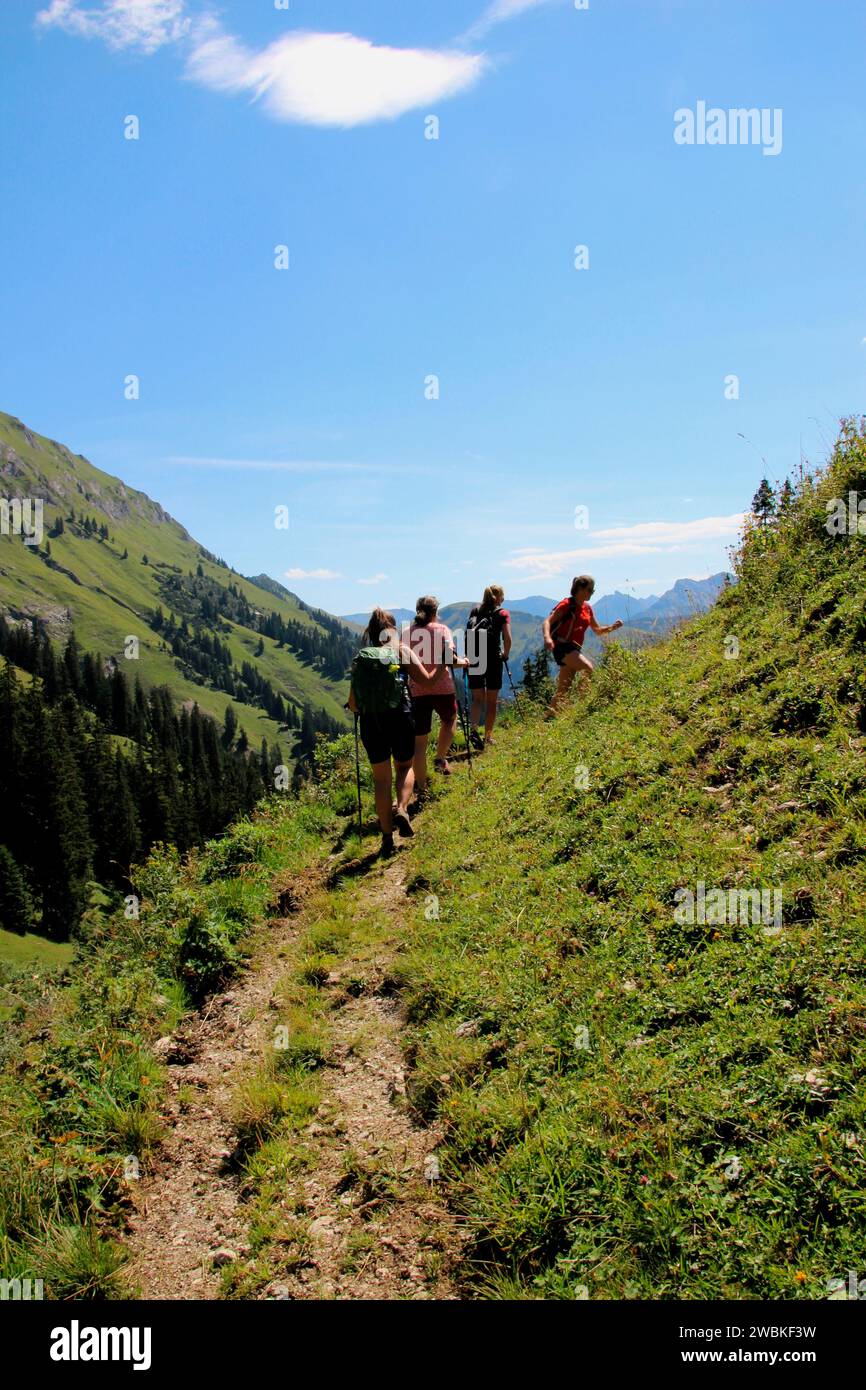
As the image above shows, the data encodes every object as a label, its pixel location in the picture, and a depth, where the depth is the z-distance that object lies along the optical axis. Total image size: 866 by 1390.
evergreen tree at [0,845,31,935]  79.88
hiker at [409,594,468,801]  11.16
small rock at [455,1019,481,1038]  5.38
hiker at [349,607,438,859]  9.47
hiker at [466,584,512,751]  12.78
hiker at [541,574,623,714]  12.98
